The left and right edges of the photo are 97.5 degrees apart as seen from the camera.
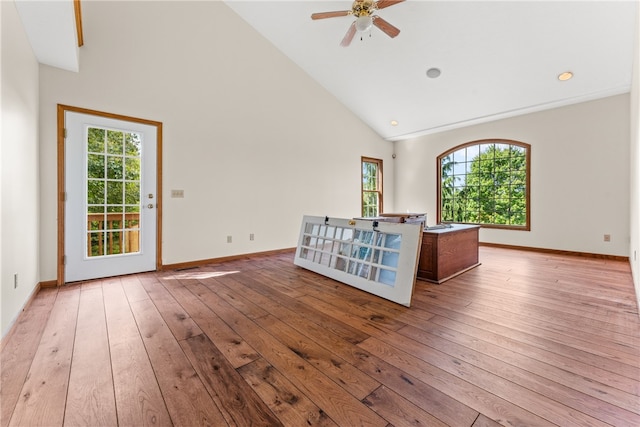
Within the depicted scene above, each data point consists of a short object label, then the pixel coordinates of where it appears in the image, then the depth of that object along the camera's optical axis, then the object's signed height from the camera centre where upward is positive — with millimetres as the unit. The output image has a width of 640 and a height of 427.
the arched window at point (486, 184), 5273 +559
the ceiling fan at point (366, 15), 2896 +2109
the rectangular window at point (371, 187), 6652 +577
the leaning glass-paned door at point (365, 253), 2557 -470
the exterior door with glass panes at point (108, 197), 3174 +143
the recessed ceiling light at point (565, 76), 3959 +1945
